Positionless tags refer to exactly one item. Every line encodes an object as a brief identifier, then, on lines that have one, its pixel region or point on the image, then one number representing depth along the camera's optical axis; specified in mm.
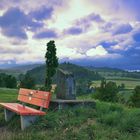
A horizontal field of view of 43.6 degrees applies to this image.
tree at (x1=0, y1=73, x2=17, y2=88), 31629
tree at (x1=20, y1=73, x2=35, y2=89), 25354
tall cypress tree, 15801
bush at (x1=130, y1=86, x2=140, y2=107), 21437
